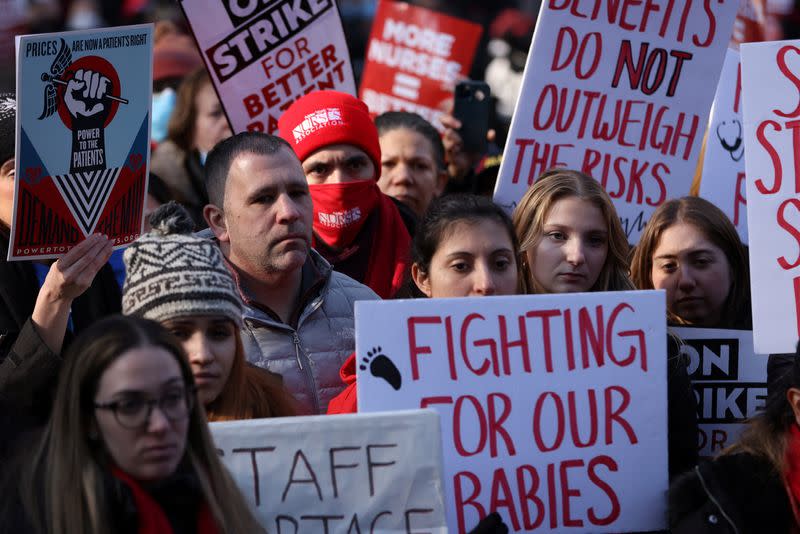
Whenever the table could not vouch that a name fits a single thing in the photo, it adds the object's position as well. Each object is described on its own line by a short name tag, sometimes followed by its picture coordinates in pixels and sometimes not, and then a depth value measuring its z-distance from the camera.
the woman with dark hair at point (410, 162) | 13.05
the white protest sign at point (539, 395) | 7.59
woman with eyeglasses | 5.66
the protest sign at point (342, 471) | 6.79
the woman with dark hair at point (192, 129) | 14.45
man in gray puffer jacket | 8.48
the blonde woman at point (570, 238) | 9.42
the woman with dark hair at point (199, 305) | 7.16
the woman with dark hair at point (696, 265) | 9.98
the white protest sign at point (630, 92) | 11.40
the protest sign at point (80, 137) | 7.96
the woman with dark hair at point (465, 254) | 8.48
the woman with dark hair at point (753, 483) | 7.17
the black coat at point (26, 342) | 7.45
